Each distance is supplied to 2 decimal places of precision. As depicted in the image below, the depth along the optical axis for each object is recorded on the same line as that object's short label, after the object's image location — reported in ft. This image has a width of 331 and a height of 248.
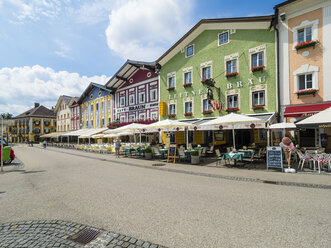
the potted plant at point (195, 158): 39.81
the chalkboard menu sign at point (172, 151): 42.42
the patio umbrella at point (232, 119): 35.01
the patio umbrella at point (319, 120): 28.86
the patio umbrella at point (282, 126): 37.28
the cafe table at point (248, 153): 37.01
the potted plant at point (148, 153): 50.34
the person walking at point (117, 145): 55.01
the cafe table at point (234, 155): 33.88
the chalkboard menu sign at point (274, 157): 30.76
